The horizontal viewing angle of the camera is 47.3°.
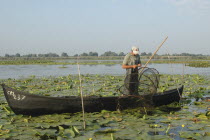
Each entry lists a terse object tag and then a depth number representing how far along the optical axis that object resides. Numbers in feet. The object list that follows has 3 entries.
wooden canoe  16.76
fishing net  19.61
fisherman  19.66
